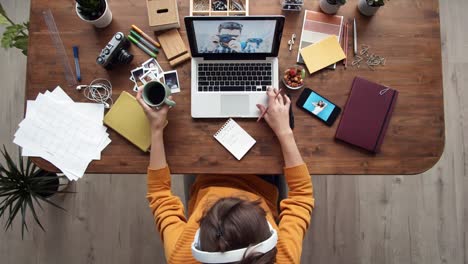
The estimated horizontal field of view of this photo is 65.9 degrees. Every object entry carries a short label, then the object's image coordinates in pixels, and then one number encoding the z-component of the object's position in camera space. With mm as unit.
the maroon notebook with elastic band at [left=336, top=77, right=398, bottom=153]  1184
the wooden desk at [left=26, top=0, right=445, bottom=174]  1185
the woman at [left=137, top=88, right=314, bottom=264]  815
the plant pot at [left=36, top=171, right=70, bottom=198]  1495
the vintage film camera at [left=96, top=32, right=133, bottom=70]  1194
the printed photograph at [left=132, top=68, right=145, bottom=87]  1227
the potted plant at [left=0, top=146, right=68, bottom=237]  1423
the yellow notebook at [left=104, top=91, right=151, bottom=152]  1188
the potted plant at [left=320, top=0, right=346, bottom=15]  1207
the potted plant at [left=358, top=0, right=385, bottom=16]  1190
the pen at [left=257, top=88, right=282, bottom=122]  1175
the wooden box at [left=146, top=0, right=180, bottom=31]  1224
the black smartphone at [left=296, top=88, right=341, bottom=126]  1197
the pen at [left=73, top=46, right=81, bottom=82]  1228
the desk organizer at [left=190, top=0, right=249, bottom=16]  1235
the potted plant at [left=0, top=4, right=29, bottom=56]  1285
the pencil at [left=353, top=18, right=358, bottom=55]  1232
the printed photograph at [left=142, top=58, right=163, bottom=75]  1229
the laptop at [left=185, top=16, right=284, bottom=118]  1162
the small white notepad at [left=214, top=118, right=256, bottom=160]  1182
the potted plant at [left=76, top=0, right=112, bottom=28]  1200
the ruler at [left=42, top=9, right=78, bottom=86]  1230
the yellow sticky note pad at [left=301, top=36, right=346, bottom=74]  1224
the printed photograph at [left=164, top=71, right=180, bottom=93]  1215
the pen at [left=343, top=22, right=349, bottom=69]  1230
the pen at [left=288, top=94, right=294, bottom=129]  1188
